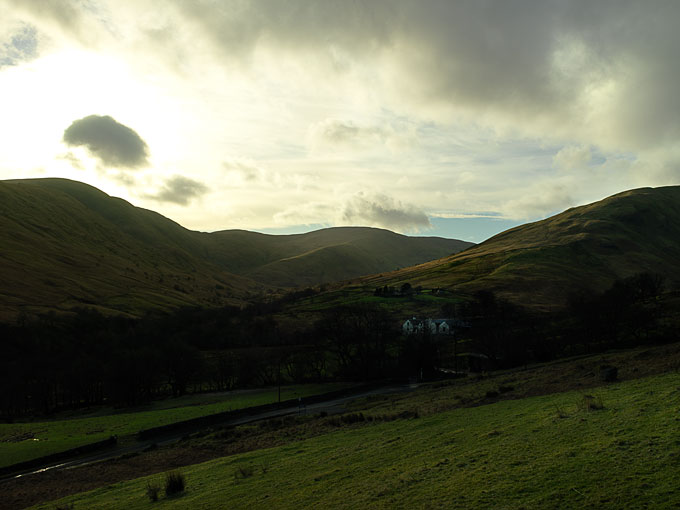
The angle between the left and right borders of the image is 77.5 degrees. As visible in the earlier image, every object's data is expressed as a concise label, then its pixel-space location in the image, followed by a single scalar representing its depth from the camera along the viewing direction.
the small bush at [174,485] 24.84
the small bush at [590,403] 22.73
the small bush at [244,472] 25.48
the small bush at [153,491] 24.07
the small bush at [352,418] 40.22
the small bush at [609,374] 31.96
